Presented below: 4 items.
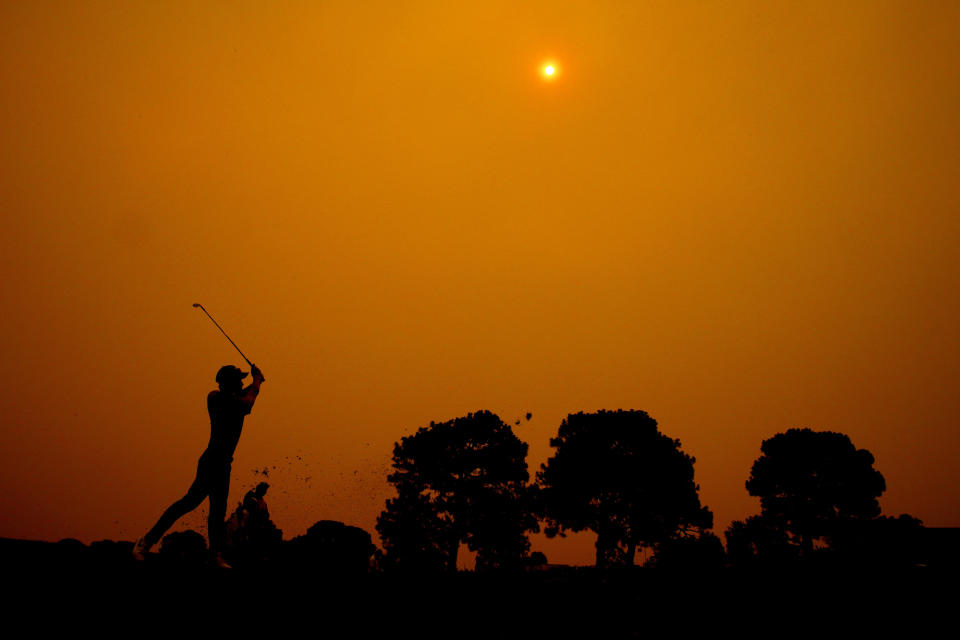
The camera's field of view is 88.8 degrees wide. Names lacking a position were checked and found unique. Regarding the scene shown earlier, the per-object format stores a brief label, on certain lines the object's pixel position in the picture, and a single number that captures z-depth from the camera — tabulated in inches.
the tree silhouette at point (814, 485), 1427.2
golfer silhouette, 262.2
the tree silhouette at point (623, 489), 1380.4
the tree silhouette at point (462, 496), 1423.5
